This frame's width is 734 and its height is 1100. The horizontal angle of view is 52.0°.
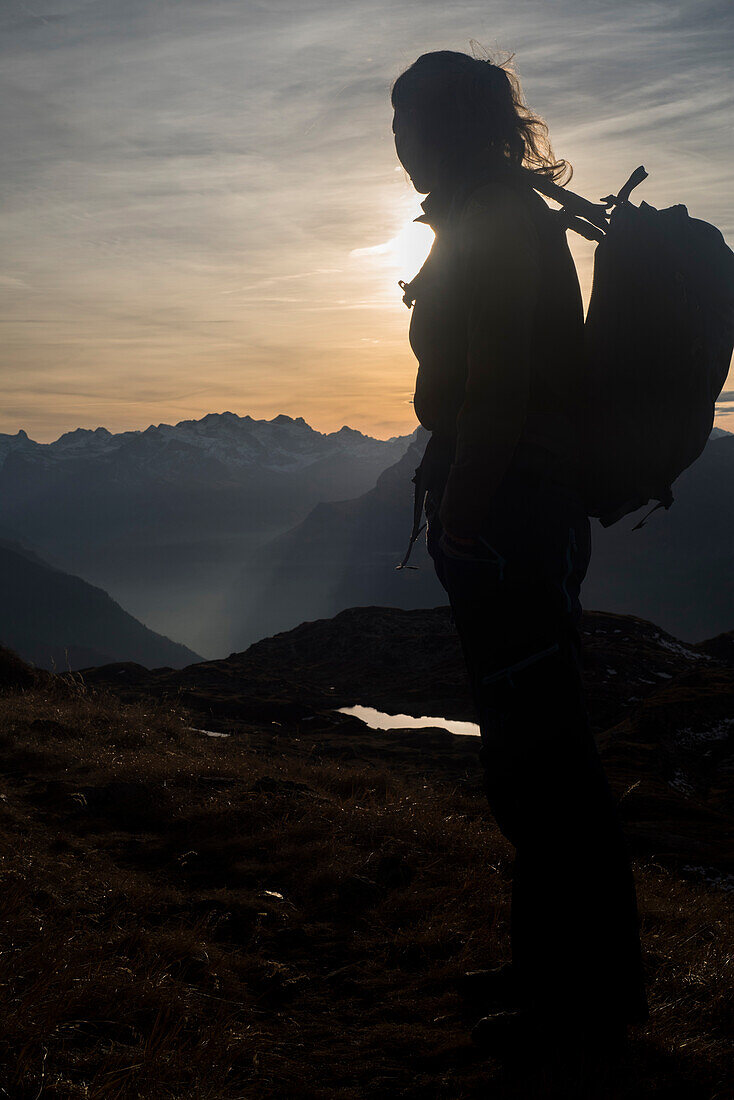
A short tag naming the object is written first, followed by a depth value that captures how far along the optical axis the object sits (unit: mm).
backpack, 2369
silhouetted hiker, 2416
